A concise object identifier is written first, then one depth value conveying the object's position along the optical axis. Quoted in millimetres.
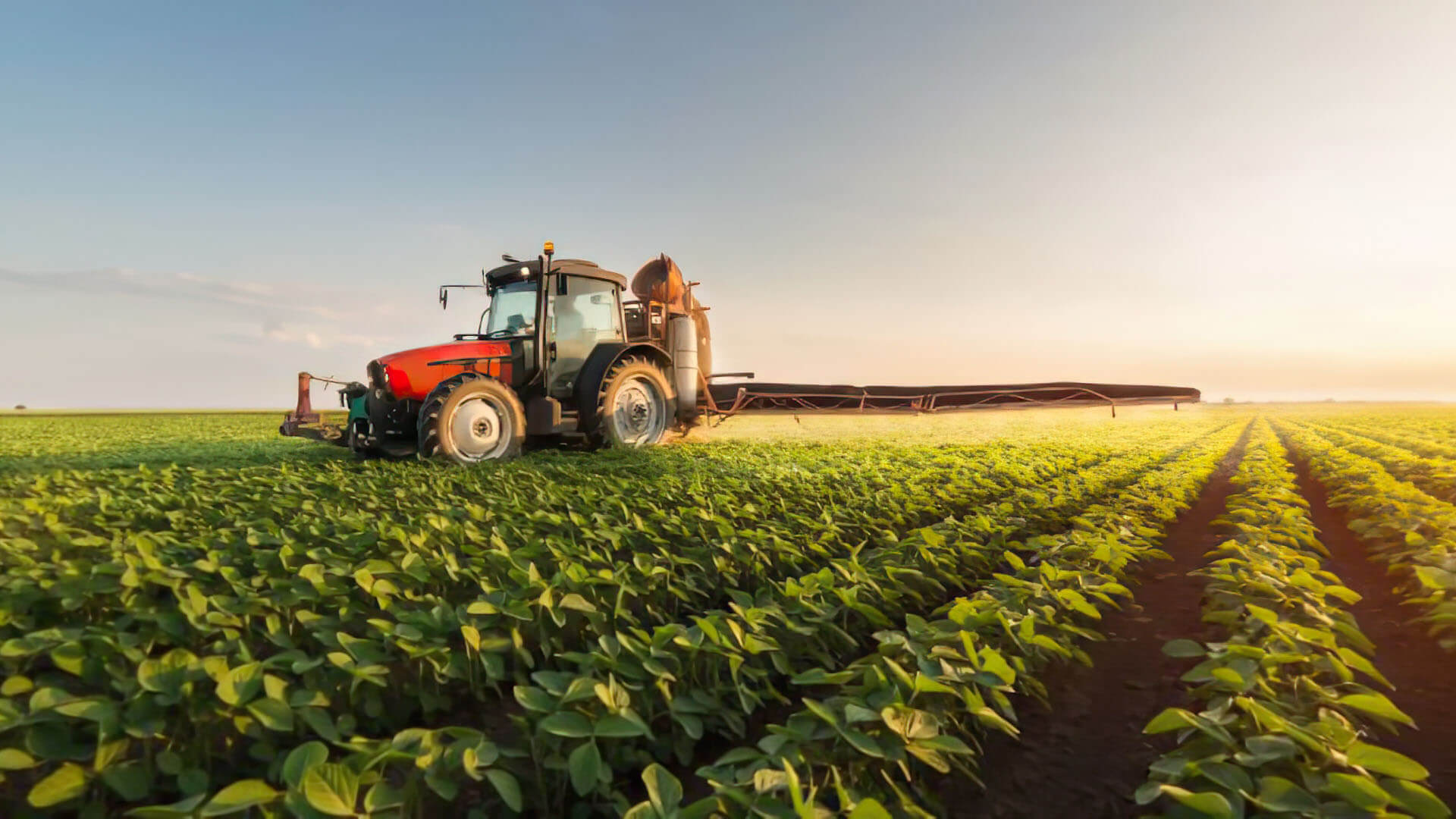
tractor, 8258
